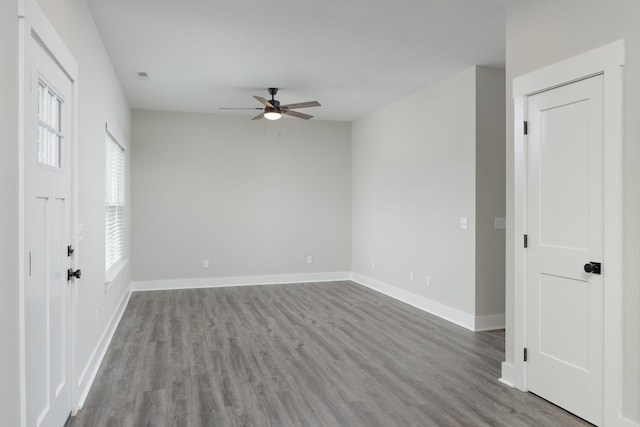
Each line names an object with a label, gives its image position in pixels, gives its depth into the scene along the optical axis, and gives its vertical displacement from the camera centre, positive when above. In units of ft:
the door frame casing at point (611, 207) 8.13 +0.09
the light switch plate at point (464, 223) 16.11 -0.41
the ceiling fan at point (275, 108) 17.35 +4.20
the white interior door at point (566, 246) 8.65 -0.72
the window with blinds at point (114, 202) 15.51 +0.38
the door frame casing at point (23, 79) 5.74 +1.77
